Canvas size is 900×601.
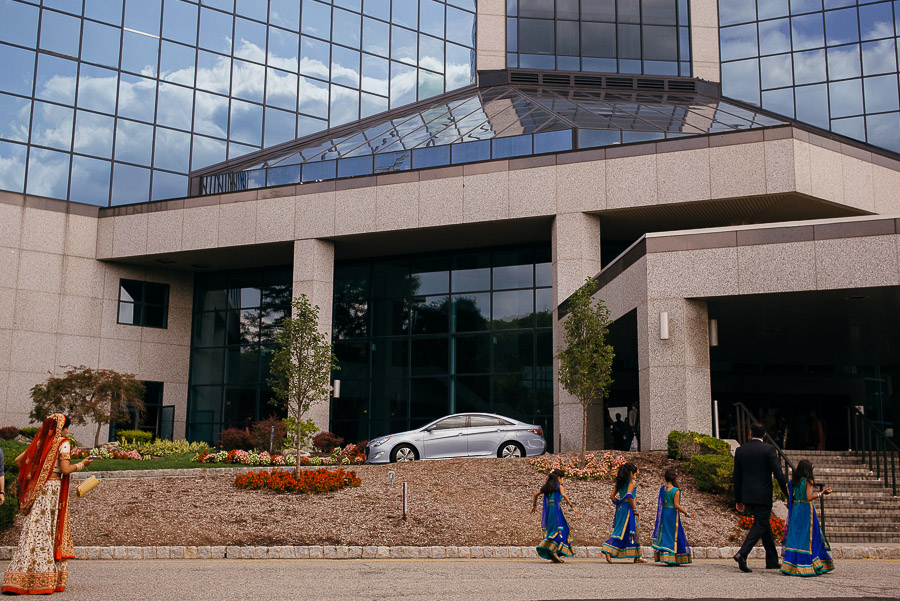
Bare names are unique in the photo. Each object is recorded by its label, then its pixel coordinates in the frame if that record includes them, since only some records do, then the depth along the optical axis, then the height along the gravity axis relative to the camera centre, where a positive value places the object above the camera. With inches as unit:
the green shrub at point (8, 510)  541.0 -49.8
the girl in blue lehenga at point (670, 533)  492.1 -52.1
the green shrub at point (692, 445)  714.8 -8.8
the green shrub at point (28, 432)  1151.0 -9.6
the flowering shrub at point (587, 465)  713.0 -25.7
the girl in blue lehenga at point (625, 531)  504.1 -52.3
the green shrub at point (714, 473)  655.8 -27.3
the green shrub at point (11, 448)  908.6 -25.7
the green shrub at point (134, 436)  1227.9 -13.3
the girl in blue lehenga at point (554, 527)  508.4 -51.3
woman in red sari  369.1 -36.9
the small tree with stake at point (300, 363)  796.6 +55.8
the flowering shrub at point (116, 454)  1017.9 -31.4
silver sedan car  892.0 -11.2
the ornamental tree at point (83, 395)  1119.6 +35.7
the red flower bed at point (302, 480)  671.9 -37.9
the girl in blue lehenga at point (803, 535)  445.7 -47.9
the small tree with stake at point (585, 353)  789.9 +66.6
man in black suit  470.6 -24.0
